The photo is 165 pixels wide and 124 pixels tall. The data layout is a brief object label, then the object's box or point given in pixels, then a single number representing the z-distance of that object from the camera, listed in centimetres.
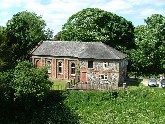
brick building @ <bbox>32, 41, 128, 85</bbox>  3765
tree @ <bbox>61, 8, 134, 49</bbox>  4838
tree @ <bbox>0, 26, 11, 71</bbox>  3167
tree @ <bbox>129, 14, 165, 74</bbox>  4531
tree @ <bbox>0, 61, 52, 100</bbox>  2886
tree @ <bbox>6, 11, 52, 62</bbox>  3726
